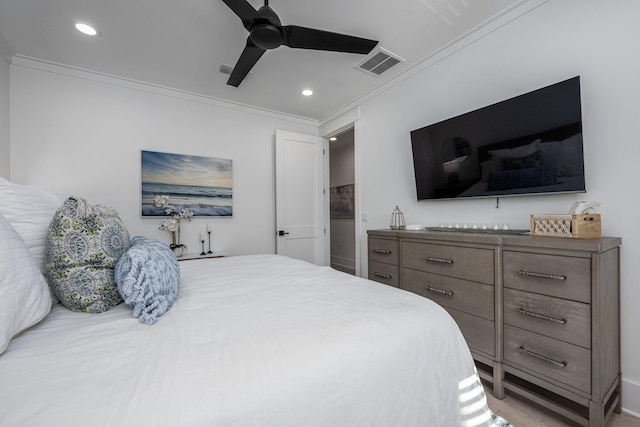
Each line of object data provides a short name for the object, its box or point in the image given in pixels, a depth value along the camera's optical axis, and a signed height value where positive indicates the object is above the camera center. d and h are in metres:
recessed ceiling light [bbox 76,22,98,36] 2.10 +1.53
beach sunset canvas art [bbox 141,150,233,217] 3.05 +0.42
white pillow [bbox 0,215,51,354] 0.72 -0.21
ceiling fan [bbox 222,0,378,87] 1.60 +1.20
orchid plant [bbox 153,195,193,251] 3.05 -0.02
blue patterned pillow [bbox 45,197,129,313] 0.99 -0.16
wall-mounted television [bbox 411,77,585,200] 1.66 +0.49
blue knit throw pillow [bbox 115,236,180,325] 0.97 -0.25
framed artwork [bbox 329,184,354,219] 5.50 +0.29
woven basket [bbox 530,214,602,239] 1.46 -0.08
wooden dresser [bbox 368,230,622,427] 1.32 -0.57
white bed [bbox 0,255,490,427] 0.56 -0.38
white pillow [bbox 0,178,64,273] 1.00 +0.02
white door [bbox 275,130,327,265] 3.81 +0.28
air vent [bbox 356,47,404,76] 2.48 +1.53
